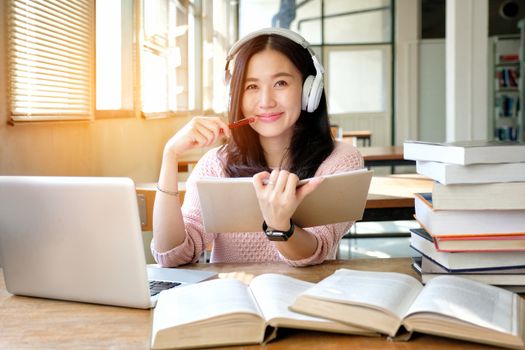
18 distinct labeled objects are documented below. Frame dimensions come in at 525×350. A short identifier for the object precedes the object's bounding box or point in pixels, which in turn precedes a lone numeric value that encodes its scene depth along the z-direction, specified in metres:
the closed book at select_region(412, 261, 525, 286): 1.15
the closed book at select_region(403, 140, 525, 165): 1.12
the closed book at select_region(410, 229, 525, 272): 1.15
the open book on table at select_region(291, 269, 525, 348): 0.87
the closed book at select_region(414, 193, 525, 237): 1.15
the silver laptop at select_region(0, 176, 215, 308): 1.03
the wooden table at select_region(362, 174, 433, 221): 2.71
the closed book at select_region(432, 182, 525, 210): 1.13
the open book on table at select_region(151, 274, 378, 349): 0.88
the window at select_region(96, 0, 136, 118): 3.49
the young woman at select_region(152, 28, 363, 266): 1.54
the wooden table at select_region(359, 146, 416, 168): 4.37
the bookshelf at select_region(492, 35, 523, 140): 10.24
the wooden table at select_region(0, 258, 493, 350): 0.90
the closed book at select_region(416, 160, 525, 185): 1.14
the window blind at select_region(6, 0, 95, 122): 2.26
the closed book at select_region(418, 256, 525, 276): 1.15
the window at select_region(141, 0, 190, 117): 4.25
